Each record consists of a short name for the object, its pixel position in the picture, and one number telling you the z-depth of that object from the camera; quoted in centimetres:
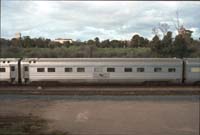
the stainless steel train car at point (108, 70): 2370
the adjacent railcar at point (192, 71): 2391
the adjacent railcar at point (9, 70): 2433
